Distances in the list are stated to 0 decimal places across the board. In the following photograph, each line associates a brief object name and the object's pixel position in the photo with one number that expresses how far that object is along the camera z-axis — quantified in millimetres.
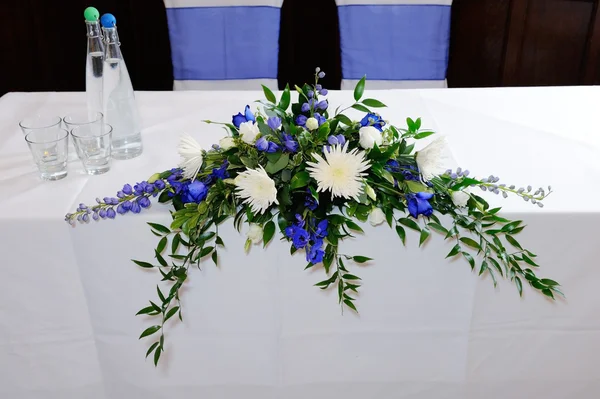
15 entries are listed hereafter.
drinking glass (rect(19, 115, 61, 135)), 1159
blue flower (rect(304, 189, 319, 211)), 883
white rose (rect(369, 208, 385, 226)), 875
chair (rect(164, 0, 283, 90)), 1953
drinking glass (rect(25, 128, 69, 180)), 1046
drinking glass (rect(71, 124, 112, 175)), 1059
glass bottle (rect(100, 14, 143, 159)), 1115
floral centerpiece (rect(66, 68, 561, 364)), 854
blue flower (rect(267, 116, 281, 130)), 884
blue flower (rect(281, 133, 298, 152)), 858
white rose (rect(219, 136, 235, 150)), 923
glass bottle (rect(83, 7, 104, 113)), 1062
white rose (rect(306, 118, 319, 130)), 883
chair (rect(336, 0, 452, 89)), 1970
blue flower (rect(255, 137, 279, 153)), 854
